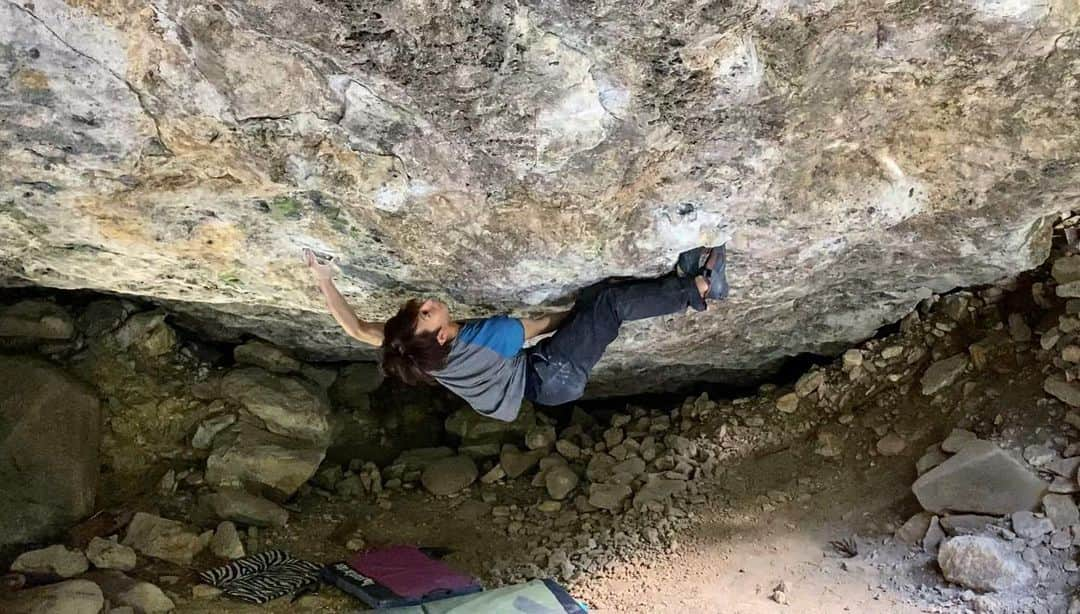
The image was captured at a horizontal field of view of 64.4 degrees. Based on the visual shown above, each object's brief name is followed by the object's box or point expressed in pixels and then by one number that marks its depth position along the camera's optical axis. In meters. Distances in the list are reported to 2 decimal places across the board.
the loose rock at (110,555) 3.79
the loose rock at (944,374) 3.94
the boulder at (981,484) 3.41
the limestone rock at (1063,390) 3.52
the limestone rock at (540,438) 4.91
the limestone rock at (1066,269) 3.62
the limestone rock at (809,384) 4.42
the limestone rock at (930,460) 3.69
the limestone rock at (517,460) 4.81
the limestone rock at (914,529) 3.53
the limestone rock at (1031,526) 3.27
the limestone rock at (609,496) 4.29
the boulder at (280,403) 4.55
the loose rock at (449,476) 4.68
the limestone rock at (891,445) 3.92
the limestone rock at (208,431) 4.50
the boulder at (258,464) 4.34
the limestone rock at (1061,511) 3.26
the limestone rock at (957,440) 3.64
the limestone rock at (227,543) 3.96
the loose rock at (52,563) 3.72
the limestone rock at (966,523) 3.40
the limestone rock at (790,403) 4.42
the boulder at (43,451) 3.99
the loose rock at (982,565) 3.17
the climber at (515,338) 2.97
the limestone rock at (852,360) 4.30
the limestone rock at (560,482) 4.50
